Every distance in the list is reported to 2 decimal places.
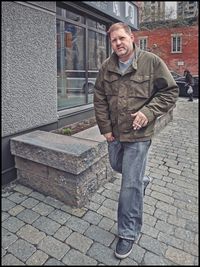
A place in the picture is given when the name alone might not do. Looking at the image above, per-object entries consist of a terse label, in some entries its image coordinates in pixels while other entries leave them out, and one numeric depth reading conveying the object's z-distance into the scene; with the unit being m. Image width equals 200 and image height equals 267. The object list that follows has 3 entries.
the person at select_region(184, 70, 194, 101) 12.10
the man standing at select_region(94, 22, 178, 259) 1.78
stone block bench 2.48
